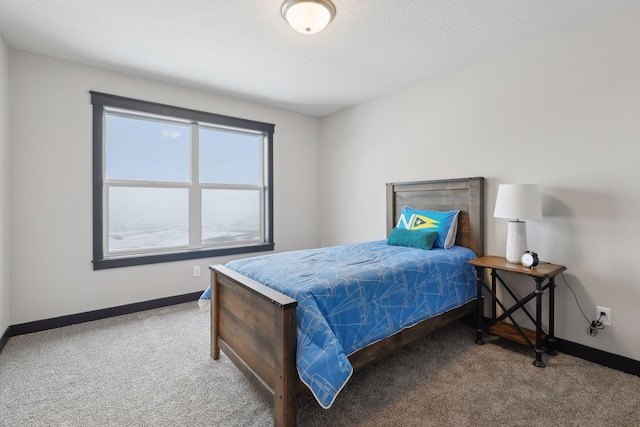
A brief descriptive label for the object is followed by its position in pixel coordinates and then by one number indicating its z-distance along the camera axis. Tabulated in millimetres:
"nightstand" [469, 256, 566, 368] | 2145
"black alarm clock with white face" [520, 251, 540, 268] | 2205
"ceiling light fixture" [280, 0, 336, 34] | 1975
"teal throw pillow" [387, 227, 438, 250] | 2779
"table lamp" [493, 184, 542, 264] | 2246
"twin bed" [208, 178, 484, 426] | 1463
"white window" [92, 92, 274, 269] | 3127
